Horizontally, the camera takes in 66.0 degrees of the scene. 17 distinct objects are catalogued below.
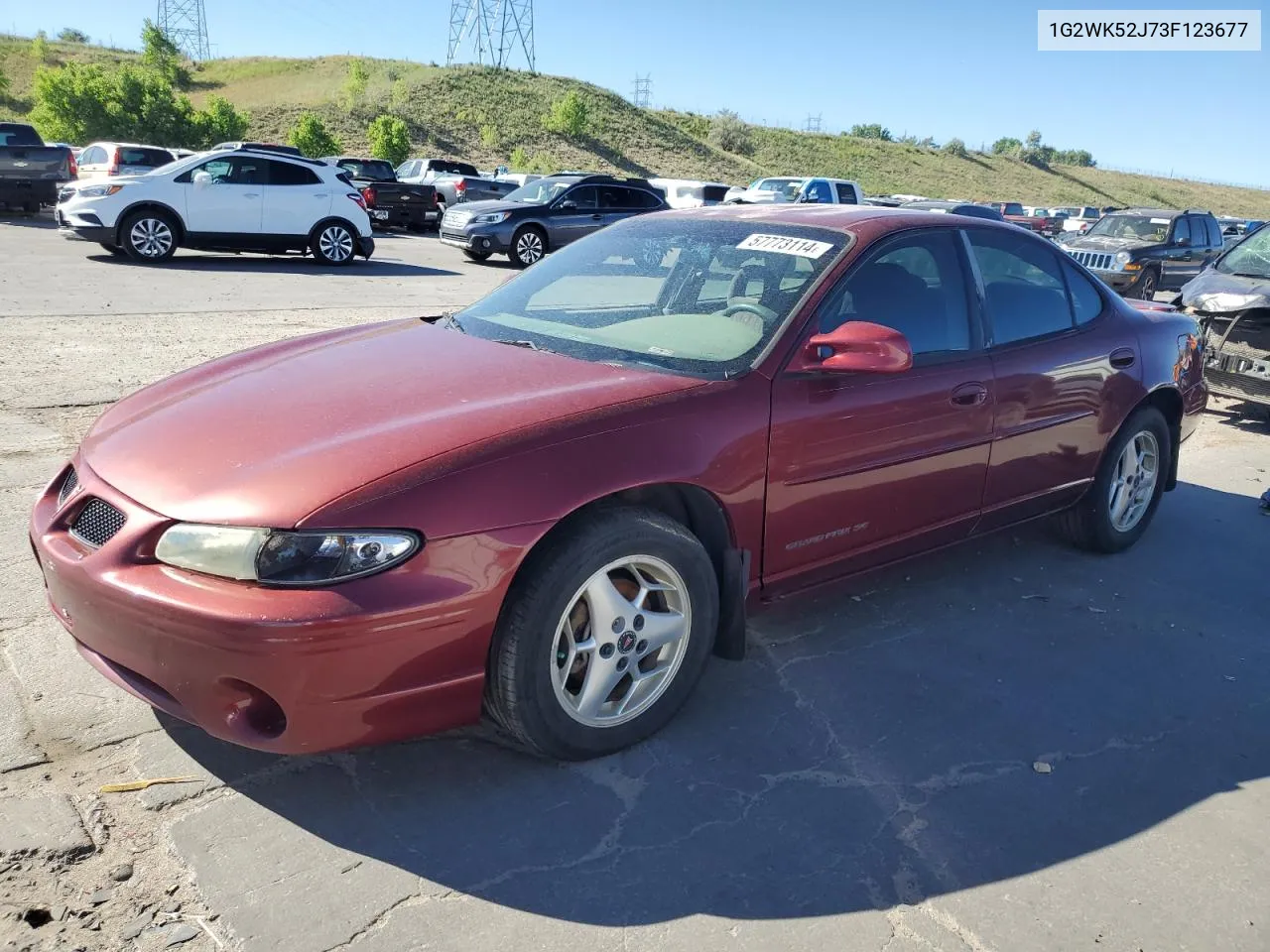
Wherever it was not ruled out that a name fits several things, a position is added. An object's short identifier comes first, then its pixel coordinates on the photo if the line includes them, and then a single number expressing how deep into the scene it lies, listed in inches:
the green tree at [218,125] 1660.9
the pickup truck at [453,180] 984.9
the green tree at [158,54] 2480.3
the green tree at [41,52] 2672.2
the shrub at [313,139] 1616.6
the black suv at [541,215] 682.2
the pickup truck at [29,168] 724.7
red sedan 92.6
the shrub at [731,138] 2834.6
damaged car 304.5
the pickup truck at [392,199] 913.5
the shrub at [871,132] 3764.8
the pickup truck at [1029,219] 1231.4
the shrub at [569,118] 2349.9
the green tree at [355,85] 2290.8
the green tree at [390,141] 1718.8
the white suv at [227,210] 533.0
